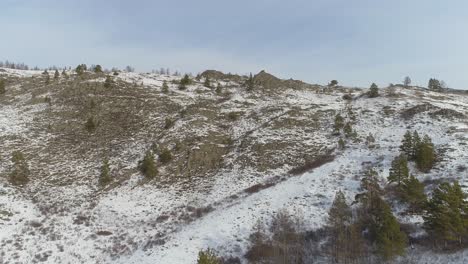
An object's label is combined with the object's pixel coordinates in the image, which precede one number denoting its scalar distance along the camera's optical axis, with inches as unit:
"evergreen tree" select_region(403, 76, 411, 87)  4074.8
